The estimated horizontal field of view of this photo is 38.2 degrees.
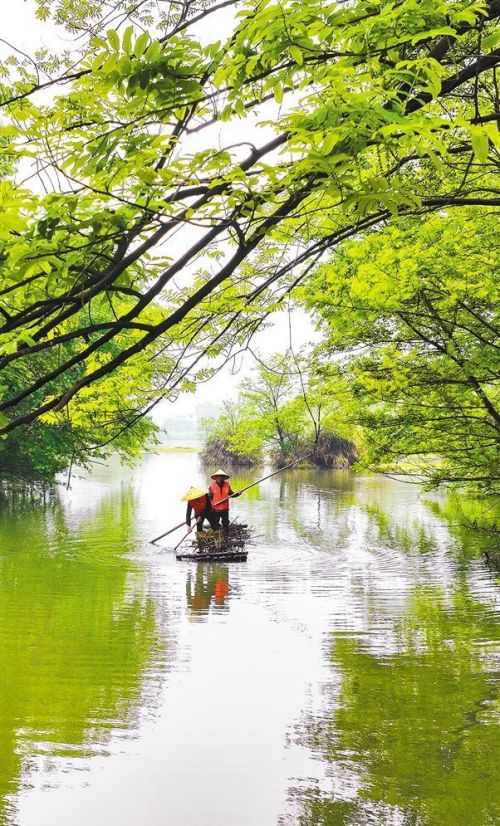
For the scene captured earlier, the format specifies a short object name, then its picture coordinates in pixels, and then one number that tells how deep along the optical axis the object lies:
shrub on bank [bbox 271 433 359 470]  41.12
